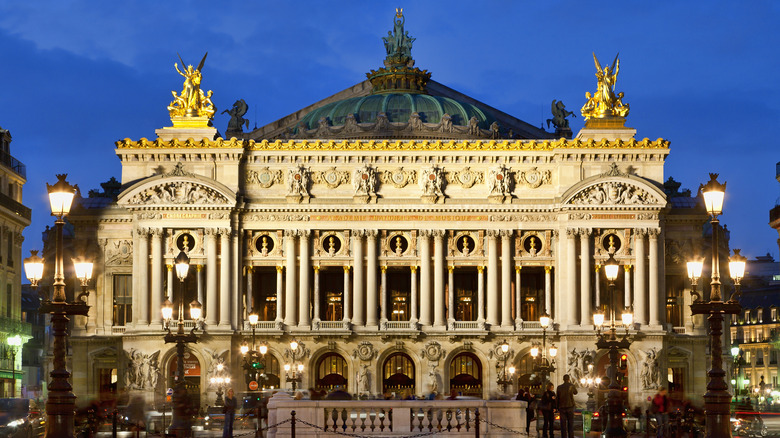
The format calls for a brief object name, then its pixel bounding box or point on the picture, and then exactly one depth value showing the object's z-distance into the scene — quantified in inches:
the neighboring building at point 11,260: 3828.7
